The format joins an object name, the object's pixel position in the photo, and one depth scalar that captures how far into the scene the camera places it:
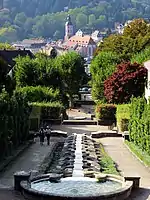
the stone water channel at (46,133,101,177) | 23.81
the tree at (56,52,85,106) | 66.81
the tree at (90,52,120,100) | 60.34
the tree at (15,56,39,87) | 61.19
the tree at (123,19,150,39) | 76.81
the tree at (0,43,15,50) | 118.90
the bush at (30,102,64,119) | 48.94
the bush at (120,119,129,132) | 41.71
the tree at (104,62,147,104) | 50.62
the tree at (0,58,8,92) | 35.06
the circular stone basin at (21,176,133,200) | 19.12
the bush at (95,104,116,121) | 49.25
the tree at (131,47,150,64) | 58.08
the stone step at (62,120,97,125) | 49.12
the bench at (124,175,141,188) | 21.56
